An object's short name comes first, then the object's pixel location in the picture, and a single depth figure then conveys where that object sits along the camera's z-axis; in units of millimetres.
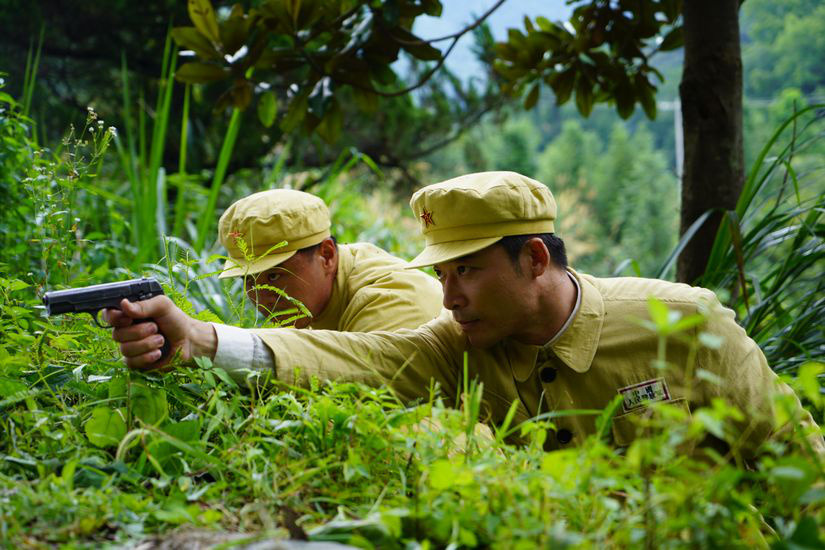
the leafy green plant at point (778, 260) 2734
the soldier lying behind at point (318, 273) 2508
